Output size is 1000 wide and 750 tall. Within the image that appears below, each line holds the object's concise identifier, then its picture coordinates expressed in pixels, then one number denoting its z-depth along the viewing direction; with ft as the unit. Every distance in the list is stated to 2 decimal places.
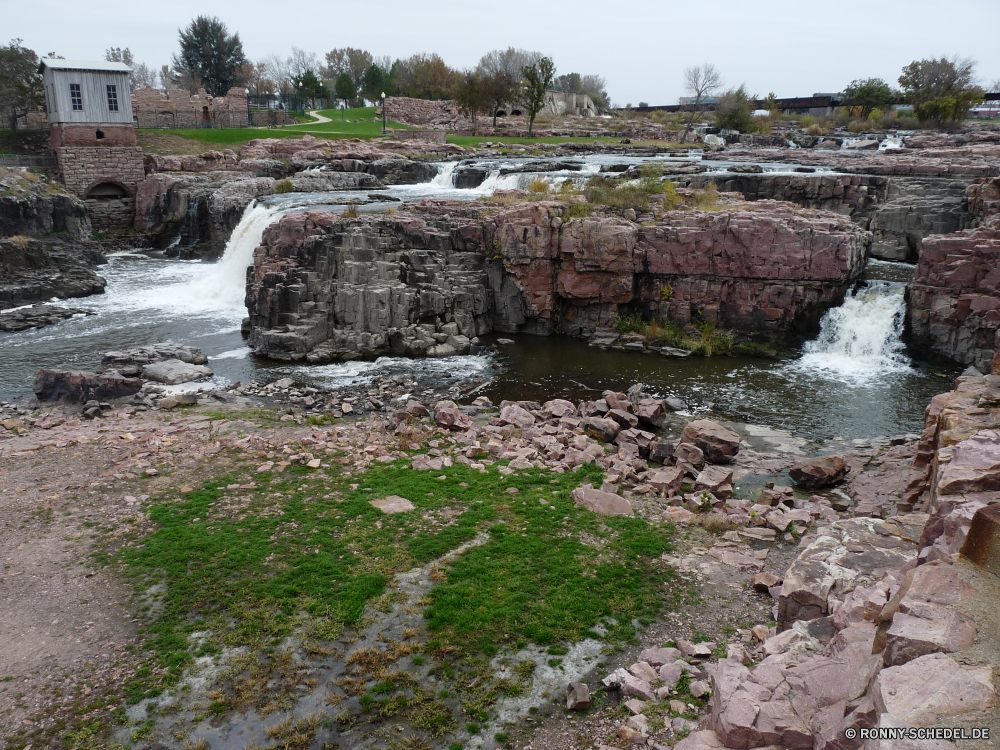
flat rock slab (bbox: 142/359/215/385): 62.13
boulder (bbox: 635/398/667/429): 53.28
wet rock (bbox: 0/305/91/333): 78.12
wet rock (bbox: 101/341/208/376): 63.82
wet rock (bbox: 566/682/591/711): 23.67
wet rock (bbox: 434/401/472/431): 50.24
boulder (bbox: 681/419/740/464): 47.16
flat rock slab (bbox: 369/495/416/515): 37.06
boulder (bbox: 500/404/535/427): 51.39
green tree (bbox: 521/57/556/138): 183.83
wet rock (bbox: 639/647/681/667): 25.59
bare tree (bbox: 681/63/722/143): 217.54
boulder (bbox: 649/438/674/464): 47.34
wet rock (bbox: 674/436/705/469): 45.70
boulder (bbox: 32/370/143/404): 57.00
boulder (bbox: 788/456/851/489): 43.27
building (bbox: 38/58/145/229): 126.11
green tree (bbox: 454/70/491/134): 191.31
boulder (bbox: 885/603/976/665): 15.83
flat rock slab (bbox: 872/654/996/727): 13.78
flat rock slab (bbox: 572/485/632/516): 37.52
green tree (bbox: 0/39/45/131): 142.51
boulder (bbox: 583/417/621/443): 50.03
